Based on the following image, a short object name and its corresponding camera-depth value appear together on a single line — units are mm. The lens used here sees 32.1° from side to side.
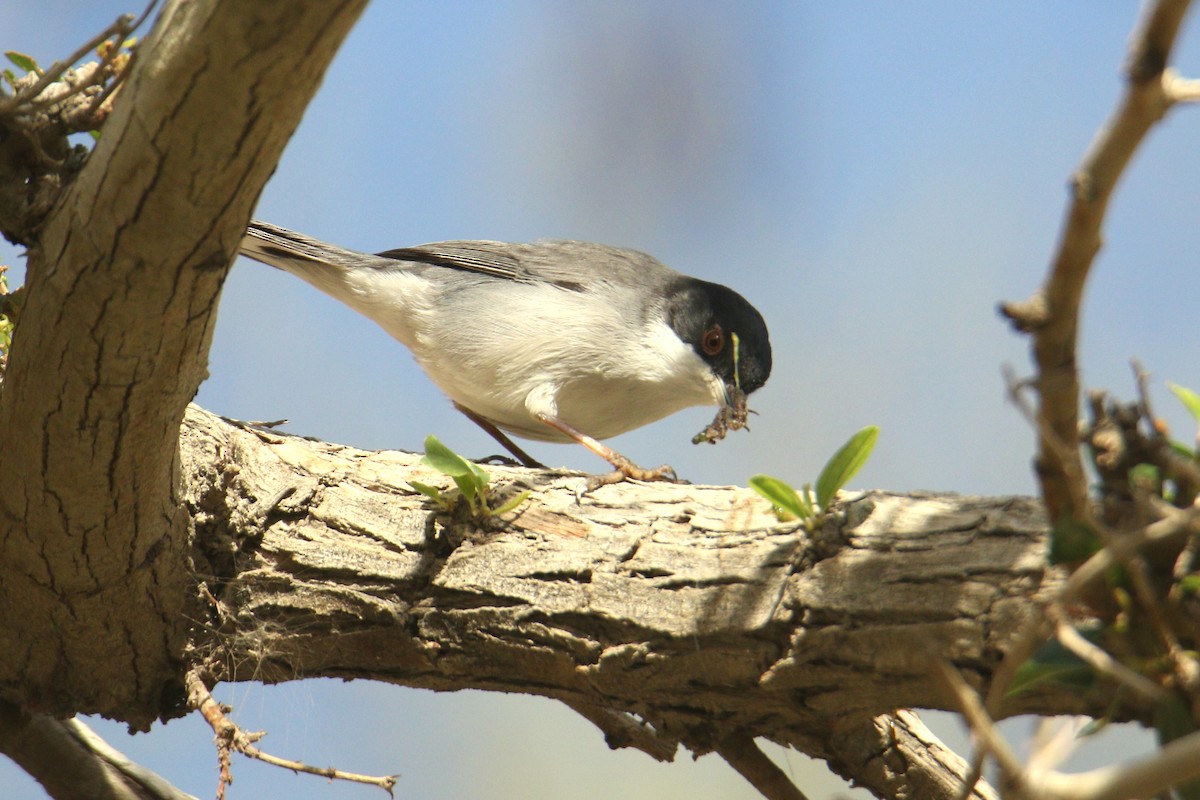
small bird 9375
